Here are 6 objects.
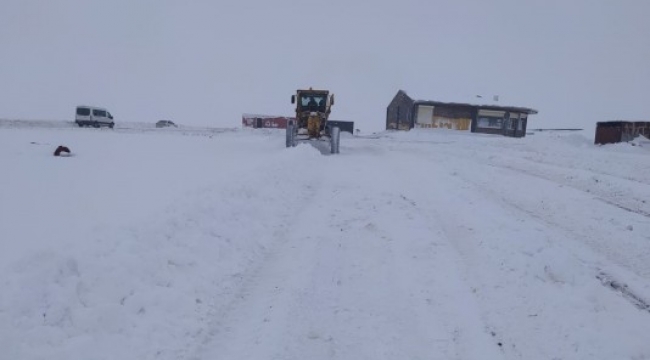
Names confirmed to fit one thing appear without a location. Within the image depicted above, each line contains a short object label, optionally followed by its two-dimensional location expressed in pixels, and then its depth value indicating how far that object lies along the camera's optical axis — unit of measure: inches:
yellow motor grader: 820.0
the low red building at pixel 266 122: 2544.3
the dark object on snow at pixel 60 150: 628.7
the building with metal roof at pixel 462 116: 1743.4
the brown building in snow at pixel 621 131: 1004.6
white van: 1638.8
